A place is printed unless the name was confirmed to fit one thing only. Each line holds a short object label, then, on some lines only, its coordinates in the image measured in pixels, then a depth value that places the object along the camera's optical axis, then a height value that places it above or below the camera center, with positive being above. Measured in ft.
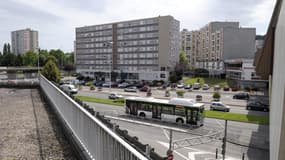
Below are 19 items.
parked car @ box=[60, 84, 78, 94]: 129.11 -12.29
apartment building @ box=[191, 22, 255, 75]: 232.94 +27.23
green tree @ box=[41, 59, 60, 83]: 107.55 -1.60
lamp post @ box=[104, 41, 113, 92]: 238.64 +13.35
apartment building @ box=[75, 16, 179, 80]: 215.31 +21.26
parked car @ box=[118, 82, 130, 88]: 183.42 -13.85
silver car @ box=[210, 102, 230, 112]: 91.91 -15.65
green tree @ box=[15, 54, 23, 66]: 284.61 +8.43
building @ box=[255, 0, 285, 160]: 9.75 +2.54
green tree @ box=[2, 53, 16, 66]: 279.08 +9.45
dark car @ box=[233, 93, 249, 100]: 127.33 -15.15
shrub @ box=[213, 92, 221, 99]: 115.22 -13.78
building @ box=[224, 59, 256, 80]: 177.47 +0.59
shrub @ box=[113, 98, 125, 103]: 110.42 -16.12
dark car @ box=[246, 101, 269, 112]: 96.22 -15.93
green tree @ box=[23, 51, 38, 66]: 285.64 +11.05
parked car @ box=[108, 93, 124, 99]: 118.24 -14.85
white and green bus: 68.28 -13.48
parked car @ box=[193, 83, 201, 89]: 170.70 -12.95
